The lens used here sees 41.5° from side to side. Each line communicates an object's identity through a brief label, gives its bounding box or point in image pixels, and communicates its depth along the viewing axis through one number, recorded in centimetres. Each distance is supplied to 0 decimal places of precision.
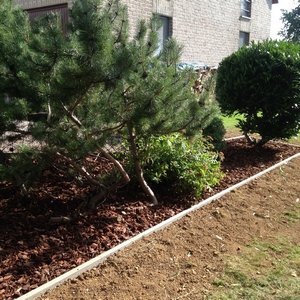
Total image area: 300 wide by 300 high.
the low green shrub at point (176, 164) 462
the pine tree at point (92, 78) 290
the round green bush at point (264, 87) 688
